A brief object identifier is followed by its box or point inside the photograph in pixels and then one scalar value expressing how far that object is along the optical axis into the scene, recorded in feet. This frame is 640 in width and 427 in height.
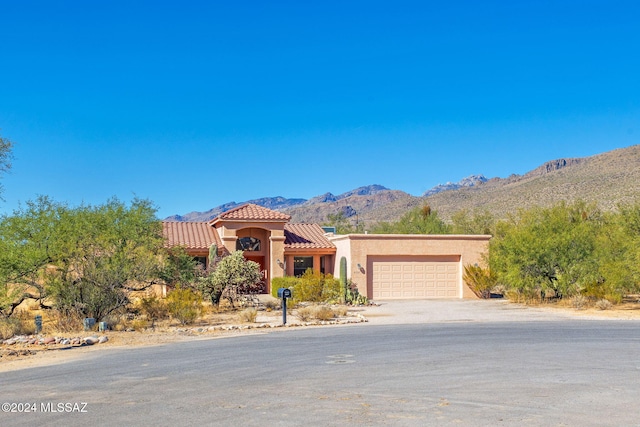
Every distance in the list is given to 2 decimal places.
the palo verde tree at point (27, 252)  61.93
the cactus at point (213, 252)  106.42
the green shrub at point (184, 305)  68.23
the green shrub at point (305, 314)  70.73
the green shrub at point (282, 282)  110.73
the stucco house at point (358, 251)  112.06
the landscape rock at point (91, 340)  53.06
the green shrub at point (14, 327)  58.68
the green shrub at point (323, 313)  71.67
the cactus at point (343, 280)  98.27
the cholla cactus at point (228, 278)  87.81
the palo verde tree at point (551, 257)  90.68
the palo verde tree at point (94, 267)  65.41
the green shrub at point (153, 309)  72.57
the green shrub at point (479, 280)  111.96
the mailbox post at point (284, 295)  67.98
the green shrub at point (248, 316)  70.13
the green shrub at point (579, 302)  84.84
